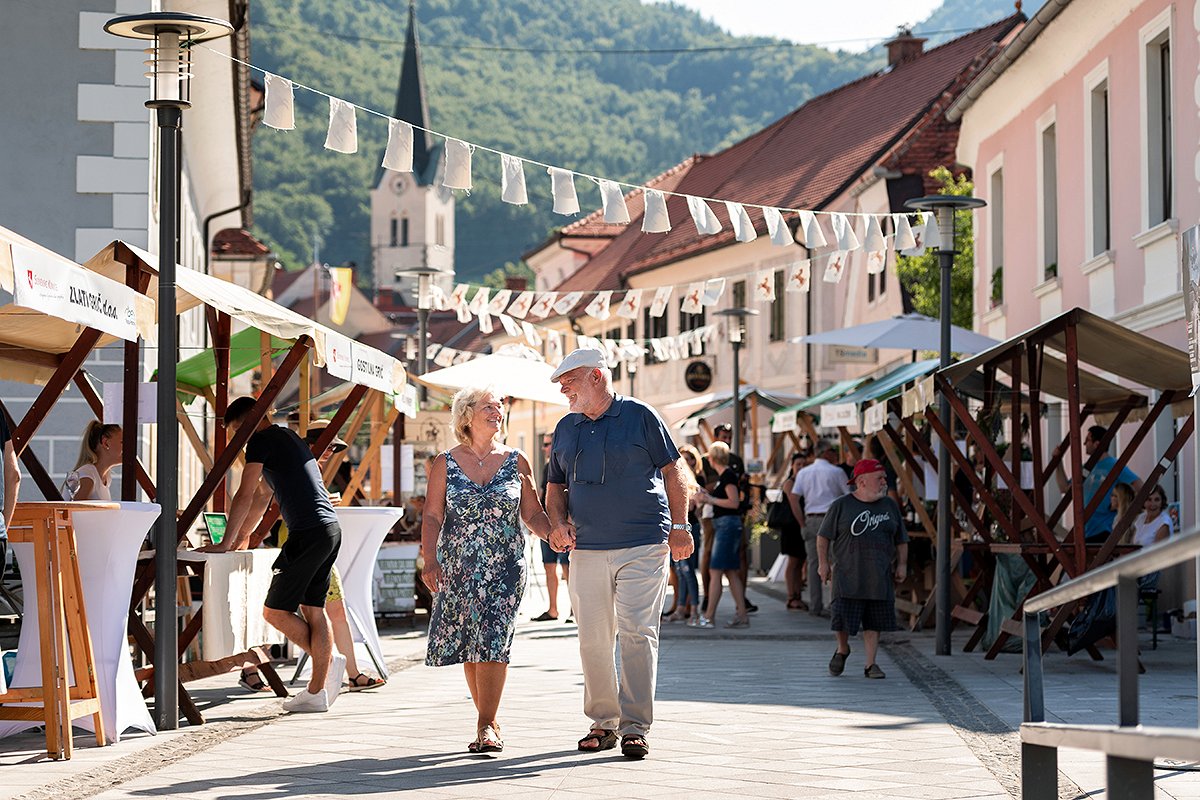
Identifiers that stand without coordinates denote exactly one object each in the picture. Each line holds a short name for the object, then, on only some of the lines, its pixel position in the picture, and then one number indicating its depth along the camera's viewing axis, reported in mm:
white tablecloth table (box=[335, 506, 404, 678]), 11586
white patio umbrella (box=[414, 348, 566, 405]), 17266
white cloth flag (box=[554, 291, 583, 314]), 22625
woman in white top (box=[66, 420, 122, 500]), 10852
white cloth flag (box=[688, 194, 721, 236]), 14820
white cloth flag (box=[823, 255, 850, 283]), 19264
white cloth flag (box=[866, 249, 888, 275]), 17872
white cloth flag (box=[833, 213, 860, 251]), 16369
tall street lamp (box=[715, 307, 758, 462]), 27969
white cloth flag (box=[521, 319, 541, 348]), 24109
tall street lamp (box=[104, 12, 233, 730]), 9359
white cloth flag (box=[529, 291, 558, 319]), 23122
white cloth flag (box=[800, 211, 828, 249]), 15873
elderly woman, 8477
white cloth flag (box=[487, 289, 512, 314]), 22359
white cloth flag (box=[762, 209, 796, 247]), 15602
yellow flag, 26516
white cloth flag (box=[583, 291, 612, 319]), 22328
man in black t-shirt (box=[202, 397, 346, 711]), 9898
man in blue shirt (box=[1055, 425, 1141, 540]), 14516
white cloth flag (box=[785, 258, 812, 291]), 18998
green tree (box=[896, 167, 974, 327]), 29531
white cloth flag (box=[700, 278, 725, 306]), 19969
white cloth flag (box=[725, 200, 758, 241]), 15264
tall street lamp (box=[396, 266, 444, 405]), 22484
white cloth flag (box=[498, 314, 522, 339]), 23470
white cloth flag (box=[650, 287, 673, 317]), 21219
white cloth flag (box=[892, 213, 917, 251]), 16625
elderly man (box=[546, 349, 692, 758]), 8484
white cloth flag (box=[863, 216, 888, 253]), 16625
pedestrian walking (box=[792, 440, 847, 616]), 18000
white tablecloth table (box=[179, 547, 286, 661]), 9781
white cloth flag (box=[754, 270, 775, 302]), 22166
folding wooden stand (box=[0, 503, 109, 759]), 8219
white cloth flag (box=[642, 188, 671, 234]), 14305
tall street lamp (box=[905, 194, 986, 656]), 13844
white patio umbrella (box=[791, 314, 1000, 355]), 18750
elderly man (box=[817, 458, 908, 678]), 12305
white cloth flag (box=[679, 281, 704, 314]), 20594
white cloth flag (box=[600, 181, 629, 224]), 14000
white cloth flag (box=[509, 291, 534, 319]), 22764
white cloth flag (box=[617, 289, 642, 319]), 23052
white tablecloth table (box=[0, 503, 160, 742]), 8664
